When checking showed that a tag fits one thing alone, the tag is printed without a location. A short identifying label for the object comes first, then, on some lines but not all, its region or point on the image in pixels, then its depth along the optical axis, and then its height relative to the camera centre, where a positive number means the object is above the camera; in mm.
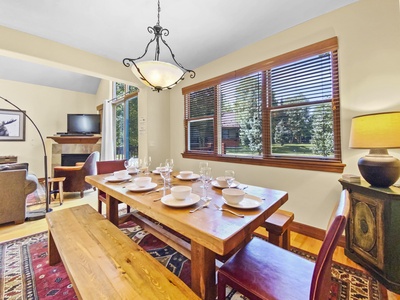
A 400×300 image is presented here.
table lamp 1430 +44
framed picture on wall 4977 +789
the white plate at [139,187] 1509 -307
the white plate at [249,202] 1158 -351
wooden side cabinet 1415 -709
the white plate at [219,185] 1618 -312
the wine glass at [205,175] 1437 -195
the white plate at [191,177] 1954 -284
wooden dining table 870 -385
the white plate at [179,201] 1177 -339
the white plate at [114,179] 1832 -273
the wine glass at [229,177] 1431 -213
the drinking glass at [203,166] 1451 -123
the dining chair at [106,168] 2603 -234
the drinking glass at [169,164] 1726 -126
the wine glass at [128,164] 2307 -159
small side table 3281 -643
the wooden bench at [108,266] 877 -653
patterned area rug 1387 -1074
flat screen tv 5621 +910
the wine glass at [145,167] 2211 -191
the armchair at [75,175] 3598 -453
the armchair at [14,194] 2453 -560
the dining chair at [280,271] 719 -666
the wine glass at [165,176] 1568 -216
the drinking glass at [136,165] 2328 -173
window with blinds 2092 +526
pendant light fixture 1678 +747
